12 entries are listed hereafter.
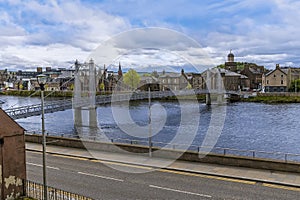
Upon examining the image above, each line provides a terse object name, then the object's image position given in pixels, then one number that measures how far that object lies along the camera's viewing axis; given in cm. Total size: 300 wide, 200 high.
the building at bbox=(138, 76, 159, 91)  11229
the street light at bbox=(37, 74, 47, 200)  1184
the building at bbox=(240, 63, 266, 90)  15012
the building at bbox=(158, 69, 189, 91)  12262
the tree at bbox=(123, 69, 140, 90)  11636
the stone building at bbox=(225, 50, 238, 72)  17701
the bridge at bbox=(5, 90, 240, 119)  4558
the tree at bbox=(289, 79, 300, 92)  11430
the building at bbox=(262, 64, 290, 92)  12050
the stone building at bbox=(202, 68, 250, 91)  13805
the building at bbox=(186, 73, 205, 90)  13325
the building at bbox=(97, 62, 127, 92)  12124
